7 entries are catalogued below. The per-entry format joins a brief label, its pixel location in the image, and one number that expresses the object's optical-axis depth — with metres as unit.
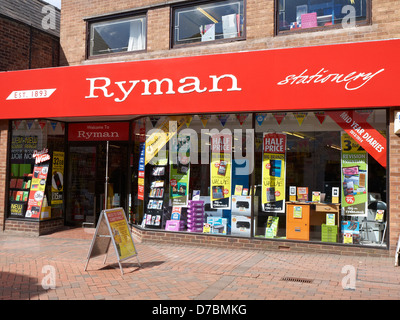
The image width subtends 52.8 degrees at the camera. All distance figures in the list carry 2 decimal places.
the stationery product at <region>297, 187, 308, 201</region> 8.32
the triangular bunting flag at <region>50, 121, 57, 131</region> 10.52
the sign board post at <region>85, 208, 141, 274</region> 6.52
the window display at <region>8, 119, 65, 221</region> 10.29
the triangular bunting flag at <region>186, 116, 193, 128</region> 8.89
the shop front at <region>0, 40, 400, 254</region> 7.66
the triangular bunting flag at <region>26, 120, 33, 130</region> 10.39
